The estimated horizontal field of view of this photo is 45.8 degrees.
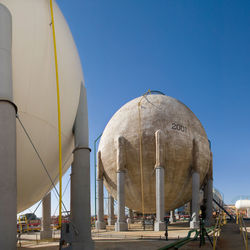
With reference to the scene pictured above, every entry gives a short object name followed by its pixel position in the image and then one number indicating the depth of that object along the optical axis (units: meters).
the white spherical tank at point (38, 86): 7.58
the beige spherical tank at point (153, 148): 23.78
